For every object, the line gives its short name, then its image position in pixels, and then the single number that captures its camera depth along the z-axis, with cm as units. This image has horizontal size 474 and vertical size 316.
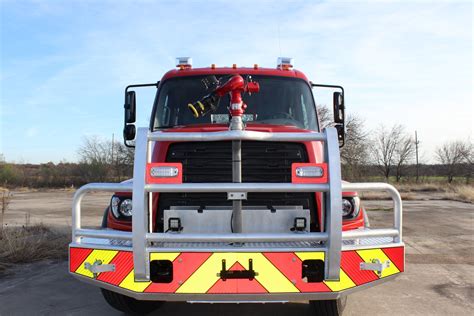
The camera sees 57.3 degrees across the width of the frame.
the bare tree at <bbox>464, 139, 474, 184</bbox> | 4859
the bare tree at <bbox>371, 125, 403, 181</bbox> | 5581
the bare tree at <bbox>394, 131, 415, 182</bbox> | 5641
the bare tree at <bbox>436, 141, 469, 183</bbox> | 5288
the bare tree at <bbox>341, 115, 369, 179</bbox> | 3195
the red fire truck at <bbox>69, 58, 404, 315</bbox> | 311
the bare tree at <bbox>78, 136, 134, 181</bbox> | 4397
